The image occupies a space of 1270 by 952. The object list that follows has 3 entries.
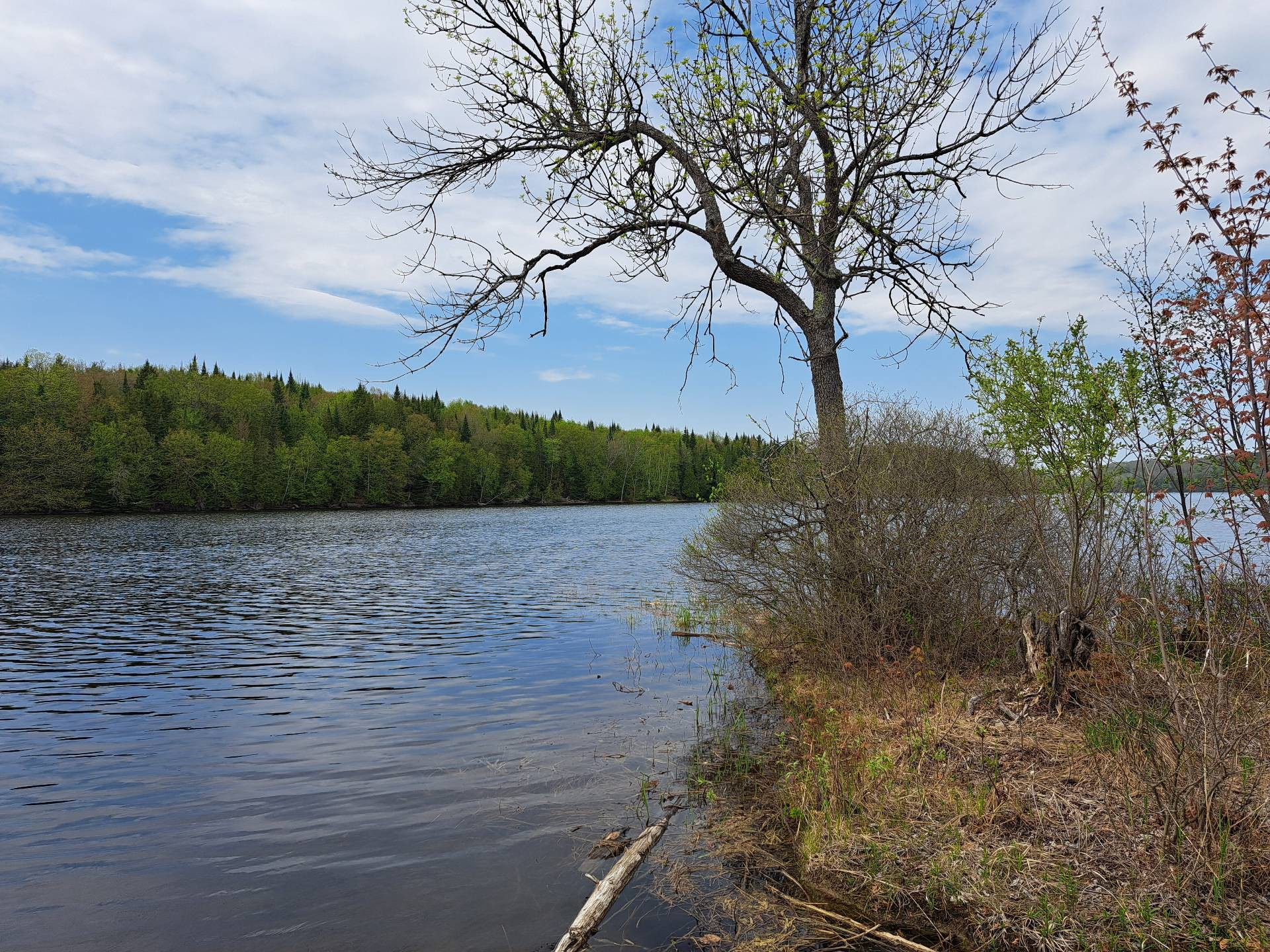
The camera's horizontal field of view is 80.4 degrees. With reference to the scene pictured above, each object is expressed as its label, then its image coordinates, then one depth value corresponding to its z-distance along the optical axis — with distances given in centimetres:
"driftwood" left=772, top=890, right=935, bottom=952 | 478
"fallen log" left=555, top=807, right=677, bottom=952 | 510
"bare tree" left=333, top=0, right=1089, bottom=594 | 899
